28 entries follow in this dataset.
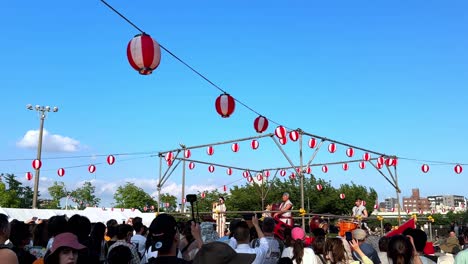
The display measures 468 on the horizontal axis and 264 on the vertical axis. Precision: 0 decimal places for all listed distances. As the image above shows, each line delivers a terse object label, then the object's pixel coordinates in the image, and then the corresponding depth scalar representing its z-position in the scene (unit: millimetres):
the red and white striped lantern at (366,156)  18502
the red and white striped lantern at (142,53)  7383
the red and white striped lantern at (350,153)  19619
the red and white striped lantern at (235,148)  18709
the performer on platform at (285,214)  12077
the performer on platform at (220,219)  14880
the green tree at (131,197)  62906
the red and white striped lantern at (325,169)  22320
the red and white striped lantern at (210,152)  19172
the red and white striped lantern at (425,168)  23312
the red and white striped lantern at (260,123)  13771
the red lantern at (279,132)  14195
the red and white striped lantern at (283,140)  14422
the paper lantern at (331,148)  18859
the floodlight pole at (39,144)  24266
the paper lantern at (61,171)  23000
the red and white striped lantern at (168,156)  16445
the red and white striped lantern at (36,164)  21078
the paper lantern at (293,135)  14172
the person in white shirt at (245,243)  4551
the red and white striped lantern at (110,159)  21080
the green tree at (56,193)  58312
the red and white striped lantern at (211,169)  20441
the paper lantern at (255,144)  17681
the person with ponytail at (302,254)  5203
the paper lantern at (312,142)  17234
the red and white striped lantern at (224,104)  11258
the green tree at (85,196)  63281
